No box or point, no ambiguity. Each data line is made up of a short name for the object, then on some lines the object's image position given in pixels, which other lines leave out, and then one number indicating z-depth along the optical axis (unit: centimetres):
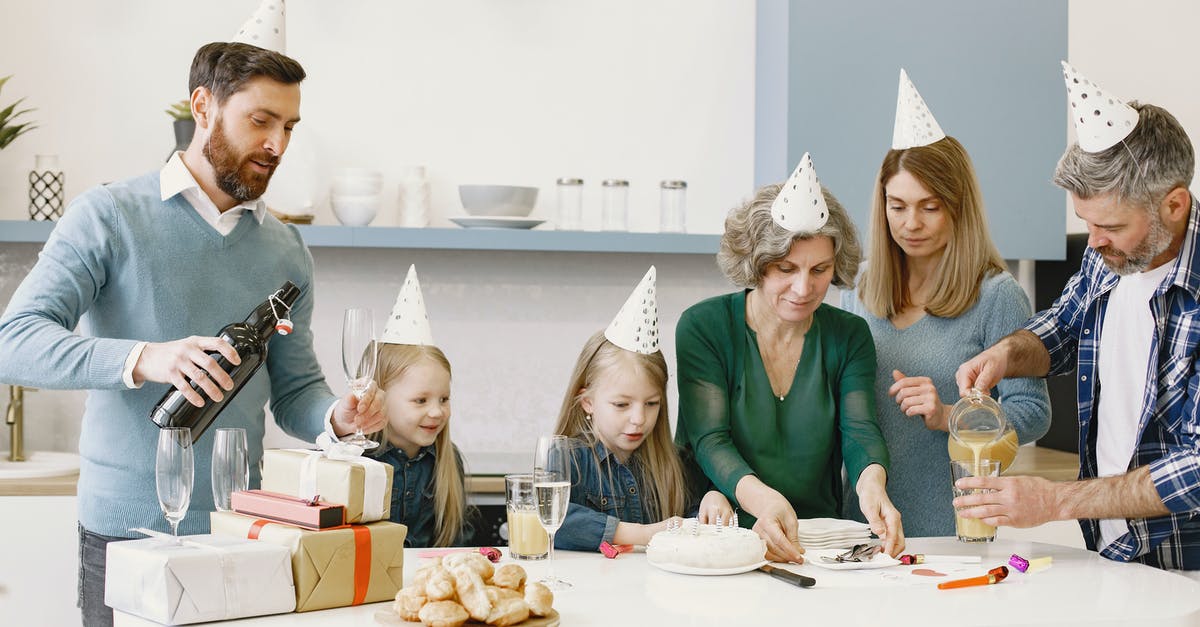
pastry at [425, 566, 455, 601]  143
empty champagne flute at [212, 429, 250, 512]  165
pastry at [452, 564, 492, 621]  140
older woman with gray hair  213
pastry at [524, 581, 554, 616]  145
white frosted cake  179
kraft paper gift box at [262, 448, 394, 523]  158
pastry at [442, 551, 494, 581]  146
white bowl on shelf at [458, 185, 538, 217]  333
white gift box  143
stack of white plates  200
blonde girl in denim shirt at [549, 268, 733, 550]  221
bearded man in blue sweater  184
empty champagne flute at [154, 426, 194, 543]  152
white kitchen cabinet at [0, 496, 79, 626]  288
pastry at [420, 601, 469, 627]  140
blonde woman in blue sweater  235
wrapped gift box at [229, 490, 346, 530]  155
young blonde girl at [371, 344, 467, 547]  226
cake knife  173
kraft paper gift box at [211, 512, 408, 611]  153
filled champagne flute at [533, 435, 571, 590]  170
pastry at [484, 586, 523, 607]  142
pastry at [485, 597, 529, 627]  140
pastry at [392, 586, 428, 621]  144
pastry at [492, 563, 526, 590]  147
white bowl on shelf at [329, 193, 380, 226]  335
